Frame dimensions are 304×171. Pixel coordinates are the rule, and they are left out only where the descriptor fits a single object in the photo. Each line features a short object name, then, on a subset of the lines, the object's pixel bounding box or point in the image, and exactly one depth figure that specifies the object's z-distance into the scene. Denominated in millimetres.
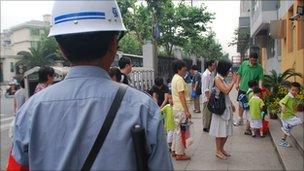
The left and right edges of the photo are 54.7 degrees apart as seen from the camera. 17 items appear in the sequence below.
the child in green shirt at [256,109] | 5953
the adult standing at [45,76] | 4667
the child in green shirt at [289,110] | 5051
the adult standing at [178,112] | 4885
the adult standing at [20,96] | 5440
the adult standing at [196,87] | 9478
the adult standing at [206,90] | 6460
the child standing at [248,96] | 6256
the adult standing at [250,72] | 6361
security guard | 1165
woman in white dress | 4742
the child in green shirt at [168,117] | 4888
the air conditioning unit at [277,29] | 11117
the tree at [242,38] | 30321
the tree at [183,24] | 17345
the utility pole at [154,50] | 9467
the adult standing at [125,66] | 4281
